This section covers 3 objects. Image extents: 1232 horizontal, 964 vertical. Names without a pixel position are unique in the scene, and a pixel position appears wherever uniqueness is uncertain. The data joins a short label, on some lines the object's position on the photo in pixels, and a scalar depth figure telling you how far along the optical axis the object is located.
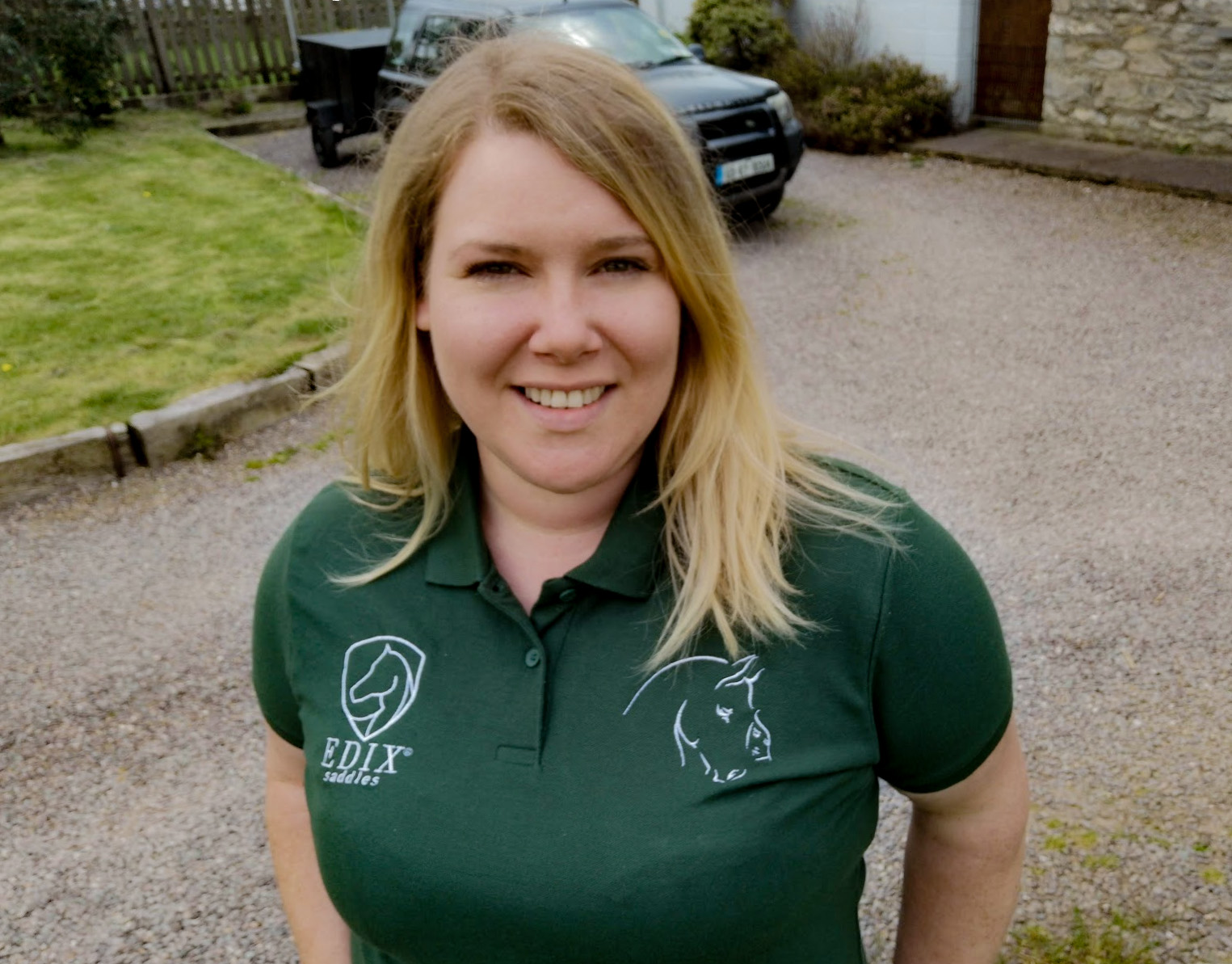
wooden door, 11.51
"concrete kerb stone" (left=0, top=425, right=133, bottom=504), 5.46
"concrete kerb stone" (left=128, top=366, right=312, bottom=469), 5.76
